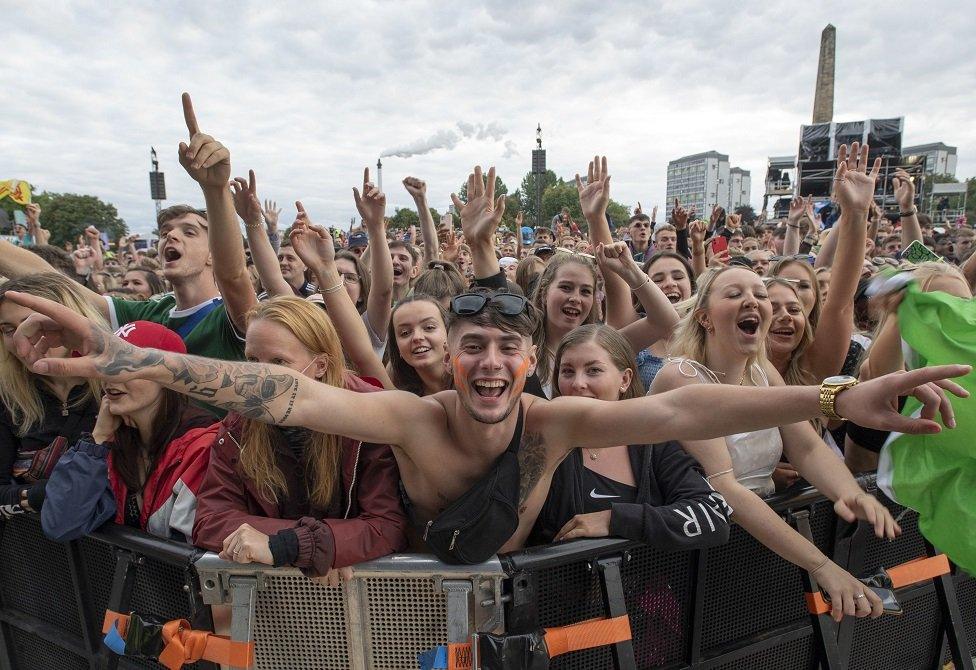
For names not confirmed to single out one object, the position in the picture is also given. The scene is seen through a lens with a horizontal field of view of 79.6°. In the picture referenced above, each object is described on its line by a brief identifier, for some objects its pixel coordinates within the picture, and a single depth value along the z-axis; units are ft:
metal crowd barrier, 5.93
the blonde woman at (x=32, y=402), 8.29
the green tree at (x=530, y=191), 274.16
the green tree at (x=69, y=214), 214.07
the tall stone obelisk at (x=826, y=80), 194.80
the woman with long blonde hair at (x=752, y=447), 7.02
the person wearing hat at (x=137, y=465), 6.82
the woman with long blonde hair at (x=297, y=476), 6.18
